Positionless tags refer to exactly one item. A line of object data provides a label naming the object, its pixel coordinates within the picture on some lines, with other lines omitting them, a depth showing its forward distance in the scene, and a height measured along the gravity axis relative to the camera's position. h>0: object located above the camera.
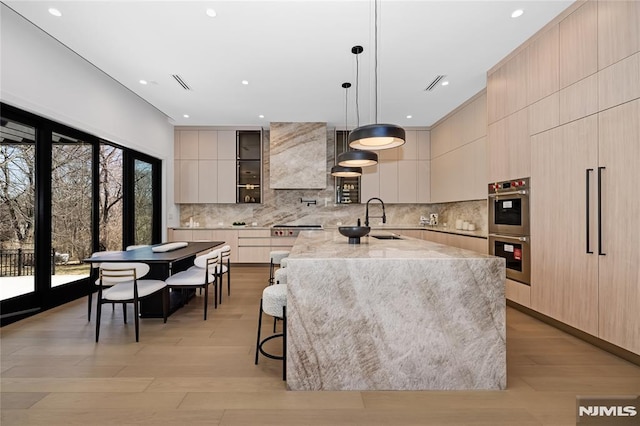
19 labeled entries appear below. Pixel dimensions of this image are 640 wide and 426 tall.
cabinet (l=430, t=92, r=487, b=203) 4.57 +1.04
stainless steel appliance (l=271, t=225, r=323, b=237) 6.16 -0.37
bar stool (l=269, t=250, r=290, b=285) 3.98 -0.58
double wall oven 3.31 -0.15
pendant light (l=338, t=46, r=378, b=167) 3.29 +0.63
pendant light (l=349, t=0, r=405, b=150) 2.37 +0.65
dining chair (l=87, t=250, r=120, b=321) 3.14 -0.71
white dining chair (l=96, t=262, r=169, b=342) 2.68 -0.69
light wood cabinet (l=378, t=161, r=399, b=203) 6.51 +0.73
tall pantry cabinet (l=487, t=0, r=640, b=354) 2.26 +0.42
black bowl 2.68 -0.16
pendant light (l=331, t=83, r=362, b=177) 4.58 +0.67
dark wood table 2.88 -0.47
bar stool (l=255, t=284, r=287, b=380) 2.08 -0.67
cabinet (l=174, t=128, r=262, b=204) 6.38 +1.03
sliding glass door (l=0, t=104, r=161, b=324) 3.16 +0.07
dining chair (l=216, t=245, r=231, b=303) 3.69 -0.63
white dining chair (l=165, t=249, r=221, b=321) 3.16 -0.69
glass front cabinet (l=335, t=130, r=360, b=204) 6.55 +0.62
